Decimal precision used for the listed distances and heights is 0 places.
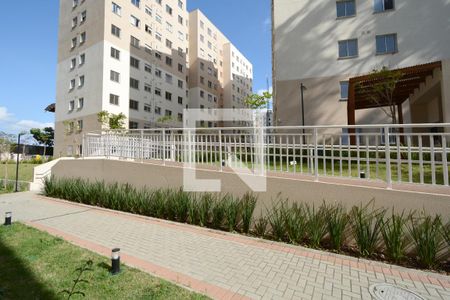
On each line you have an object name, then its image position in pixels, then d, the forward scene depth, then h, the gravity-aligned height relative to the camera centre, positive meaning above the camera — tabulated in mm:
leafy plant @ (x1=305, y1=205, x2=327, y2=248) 5117 -1393
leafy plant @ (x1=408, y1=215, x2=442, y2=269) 4188 -1386
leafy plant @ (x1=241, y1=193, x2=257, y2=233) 6002 -1239
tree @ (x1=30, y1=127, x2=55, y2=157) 60125 +6282
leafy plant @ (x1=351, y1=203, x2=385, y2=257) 4656 -1341
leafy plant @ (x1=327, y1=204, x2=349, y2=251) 4922 -1331
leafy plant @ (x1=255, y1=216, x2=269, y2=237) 5879 -1590
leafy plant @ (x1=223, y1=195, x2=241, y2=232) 6141 -1319
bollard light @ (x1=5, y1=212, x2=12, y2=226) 6682 -1539
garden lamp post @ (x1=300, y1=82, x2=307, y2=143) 19650 +5168
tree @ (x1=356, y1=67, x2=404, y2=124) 12844 +4016
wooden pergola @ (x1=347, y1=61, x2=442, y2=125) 12688 +4242
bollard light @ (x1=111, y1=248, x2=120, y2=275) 3959 -1614
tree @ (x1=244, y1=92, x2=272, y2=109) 35062 +8597
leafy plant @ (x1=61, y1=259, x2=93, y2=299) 3239 -1749
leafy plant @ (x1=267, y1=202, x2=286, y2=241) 5543 -1449
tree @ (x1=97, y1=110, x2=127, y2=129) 27250 +4692
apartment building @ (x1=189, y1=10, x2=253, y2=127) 49406 +21243
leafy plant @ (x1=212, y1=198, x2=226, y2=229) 6336 -1371
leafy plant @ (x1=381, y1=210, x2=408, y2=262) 4422 -1408
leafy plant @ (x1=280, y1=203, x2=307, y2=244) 5340 -1370
